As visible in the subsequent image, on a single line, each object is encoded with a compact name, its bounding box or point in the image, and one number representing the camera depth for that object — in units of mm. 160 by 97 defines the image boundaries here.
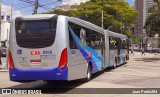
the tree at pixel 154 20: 41188
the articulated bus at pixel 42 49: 12664
